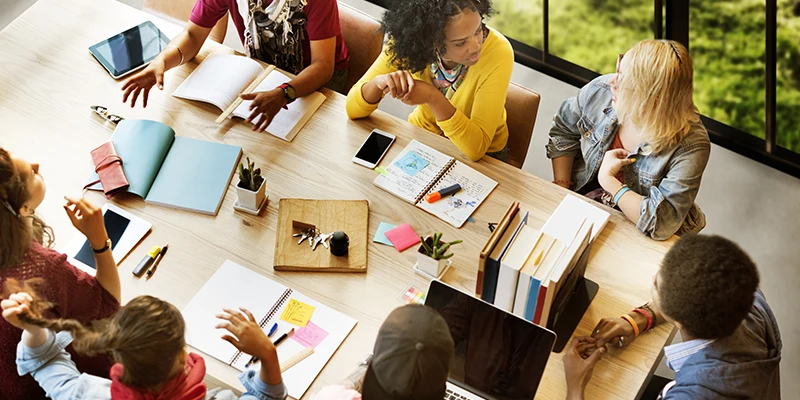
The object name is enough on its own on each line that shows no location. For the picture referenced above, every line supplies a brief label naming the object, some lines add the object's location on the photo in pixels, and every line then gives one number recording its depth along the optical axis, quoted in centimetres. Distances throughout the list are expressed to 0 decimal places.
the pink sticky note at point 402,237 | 212
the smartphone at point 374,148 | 232
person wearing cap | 129
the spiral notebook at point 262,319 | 187
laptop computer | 169
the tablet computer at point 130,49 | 256
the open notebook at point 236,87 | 242
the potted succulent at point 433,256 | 200
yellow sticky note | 195
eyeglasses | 238
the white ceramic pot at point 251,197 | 212
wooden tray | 205
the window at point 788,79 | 338
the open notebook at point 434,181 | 221
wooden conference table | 198
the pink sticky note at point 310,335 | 191
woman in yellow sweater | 229
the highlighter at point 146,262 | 202
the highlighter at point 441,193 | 222
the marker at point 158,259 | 203
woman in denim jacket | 212
